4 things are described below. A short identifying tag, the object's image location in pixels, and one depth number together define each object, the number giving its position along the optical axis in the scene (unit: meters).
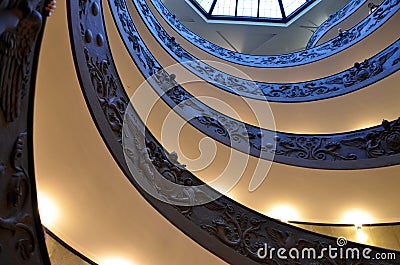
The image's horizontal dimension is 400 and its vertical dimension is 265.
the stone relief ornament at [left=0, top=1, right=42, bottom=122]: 2.05
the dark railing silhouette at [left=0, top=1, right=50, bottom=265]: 2.04
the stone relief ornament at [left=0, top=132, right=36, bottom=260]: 2.09
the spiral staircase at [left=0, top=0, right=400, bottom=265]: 3.65
